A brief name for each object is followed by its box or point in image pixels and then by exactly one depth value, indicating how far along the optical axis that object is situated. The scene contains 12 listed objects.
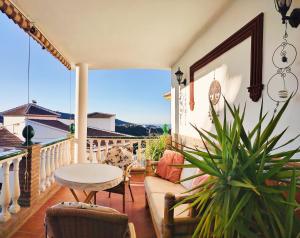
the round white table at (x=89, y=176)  2.38
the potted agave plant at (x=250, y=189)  1.13
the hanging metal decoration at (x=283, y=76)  1.67
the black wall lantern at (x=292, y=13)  1.53
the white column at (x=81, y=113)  5.14
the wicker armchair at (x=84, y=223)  1.25
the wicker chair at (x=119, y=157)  3.88
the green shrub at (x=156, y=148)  5.07
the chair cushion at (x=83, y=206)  1.29
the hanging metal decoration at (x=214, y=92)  2.95
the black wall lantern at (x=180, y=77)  4.44
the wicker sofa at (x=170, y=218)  1.88
